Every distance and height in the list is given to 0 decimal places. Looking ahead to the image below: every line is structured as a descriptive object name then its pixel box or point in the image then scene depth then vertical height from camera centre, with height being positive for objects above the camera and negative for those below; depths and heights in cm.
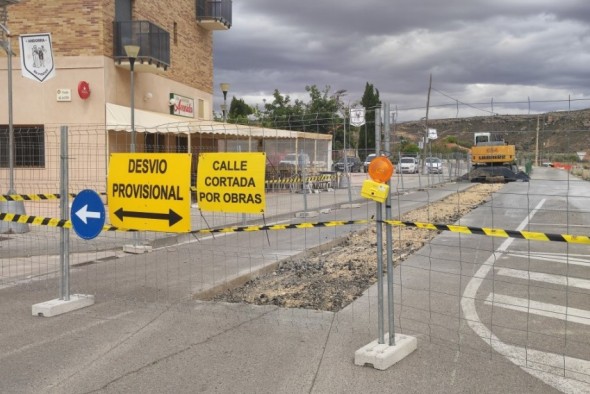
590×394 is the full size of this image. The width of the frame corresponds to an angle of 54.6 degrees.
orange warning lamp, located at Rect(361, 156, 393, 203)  457 -14
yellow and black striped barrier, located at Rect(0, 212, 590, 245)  441 -56
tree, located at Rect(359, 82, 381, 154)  6275 +798
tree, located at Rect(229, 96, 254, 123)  6844 +689
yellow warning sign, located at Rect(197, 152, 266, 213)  639 -20
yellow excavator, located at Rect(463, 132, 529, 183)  3142 +55
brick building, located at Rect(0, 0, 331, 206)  1908 +288
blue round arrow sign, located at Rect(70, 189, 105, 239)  625 -56
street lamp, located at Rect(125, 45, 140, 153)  1459 +287
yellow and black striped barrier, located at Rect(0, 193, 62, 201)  753 -46
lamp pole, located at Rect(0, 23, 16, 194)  1244 +121
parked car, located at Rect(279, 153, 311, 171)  2560 +6
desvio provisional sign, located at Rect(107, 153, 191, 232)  641 -31
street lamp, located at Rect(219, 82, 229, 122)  2651 +344
